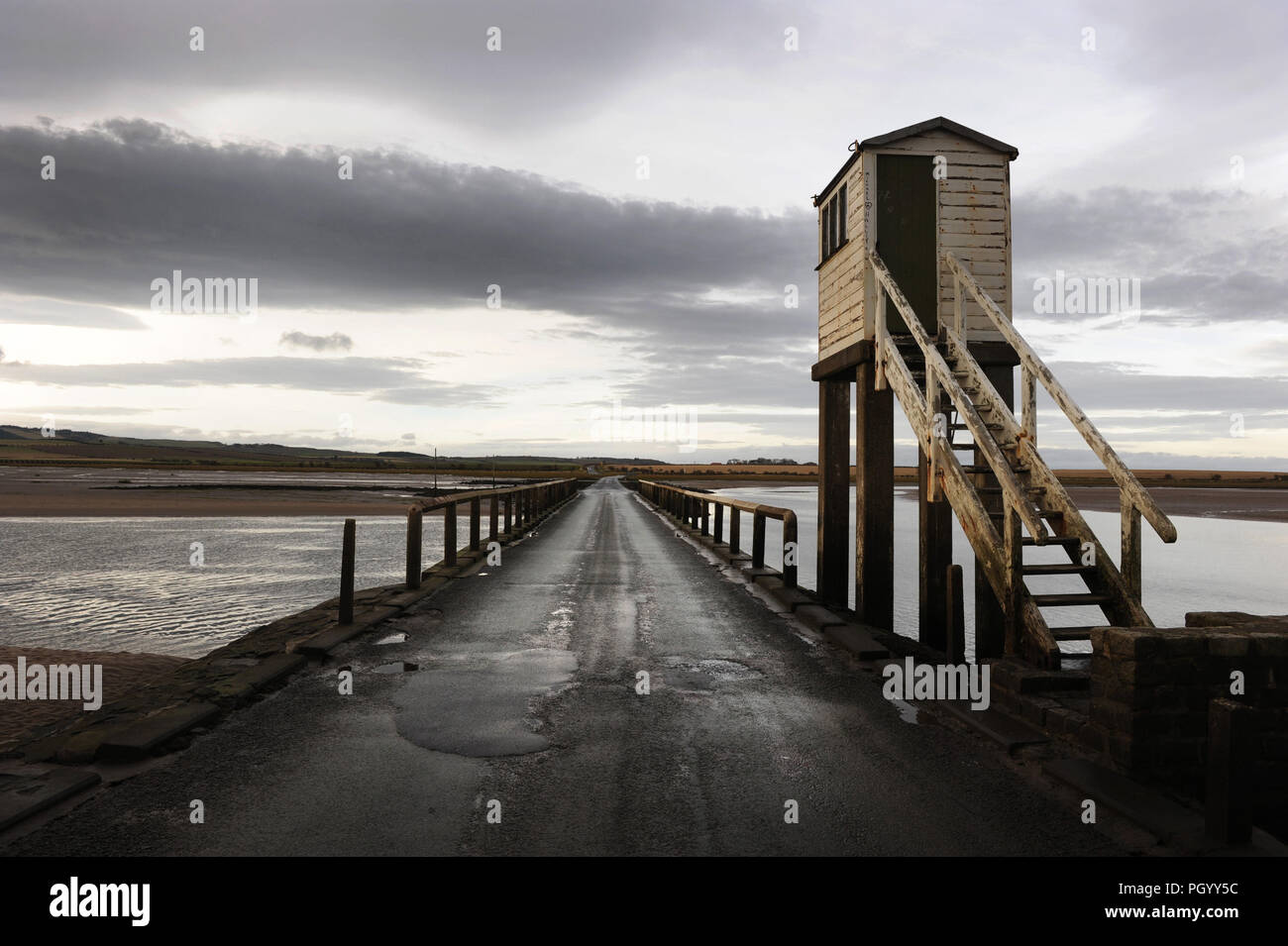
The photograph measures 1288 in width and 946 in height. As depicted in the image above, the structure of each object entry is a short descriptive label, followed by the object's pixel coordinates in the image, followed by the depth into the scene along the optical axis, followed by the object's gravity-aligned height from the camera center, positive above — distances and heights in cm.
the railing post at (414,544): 1016 -100
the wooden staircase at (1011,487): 605 -22
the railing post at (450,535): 1287 -111
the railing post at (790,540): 1094 -103
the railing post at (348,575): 818 -111
